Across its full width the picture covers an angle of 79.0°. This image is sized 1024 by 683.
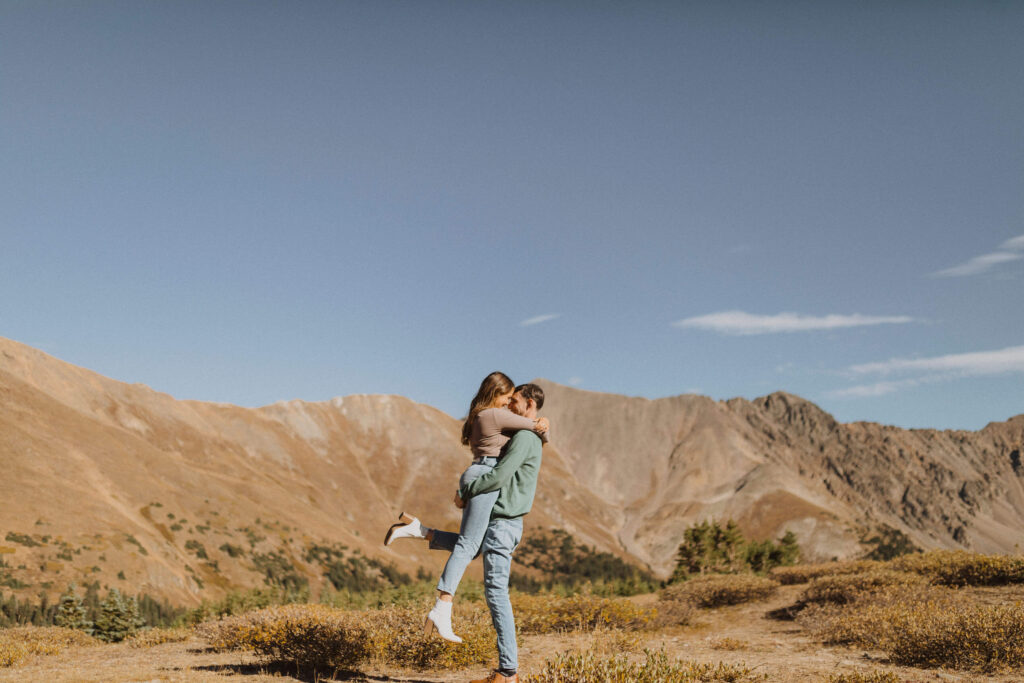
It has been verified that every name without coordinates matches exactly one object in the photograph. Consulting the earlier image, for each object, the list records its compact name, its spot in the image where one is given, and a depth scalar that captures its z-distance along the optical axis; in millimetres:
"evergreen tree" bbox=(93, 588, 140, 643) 16359
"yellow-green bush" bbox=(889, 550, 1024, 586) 13547
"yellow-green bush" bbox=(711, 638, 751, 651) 9867
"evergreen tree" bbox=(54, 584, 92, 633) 18016
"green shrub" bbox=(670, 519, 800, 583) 30738
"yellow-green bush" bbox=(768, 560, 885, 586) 16422
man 5551
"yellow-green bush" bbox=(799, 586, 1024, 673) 7648
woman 5488
